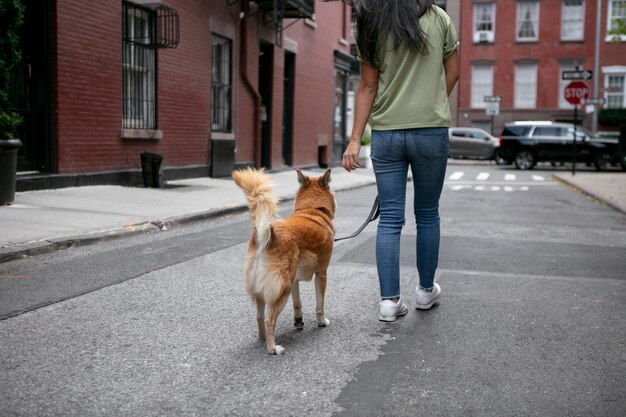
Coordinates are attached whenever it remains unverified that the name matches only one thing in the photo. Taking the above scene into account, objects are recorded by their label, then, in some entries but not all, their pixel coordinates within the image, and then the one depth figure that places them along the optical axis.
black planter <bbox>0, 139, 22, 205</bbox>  9.04
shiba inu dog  3.65
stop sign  22.98
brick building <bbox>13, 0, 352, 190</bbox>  11.24
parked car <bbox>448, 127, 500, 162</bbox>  35.41
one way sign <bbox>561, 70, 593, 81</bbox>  22.88
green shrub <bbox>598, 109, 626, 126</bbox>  40.22
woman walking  4.24
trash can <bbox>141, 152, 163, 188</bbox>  13.20
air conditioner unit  43.19
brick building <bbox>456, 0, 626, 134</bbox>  41.69
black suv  28.02
